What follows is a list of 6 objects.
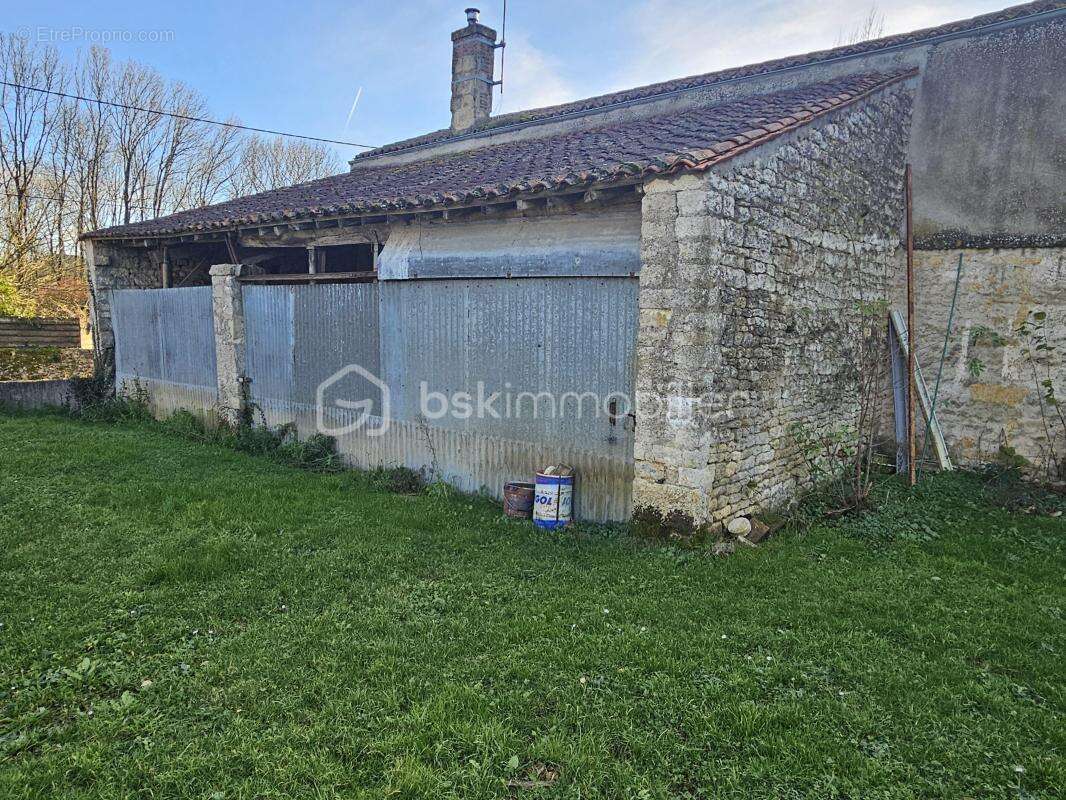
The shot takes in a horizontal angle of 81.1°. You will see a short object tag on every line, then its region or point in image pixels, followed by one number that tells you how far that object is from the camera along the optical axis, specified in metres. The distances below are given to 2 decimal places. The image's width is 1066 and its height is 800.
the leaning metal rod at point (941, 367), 7.79
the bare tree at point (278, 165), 29.84
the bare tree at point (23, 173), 20.02
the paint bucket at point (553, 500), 6.11
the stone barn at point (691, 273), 5.50
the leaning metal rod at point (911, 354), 7.47
